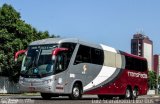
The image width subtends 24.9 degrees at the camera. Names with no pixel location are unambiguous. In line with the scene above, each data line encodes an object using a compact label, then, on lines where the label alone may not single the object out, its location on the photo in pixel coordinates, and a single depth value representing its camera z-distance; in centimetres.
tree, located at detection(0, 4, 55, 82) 3720
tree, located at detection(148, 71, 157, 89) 10871
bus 1947
